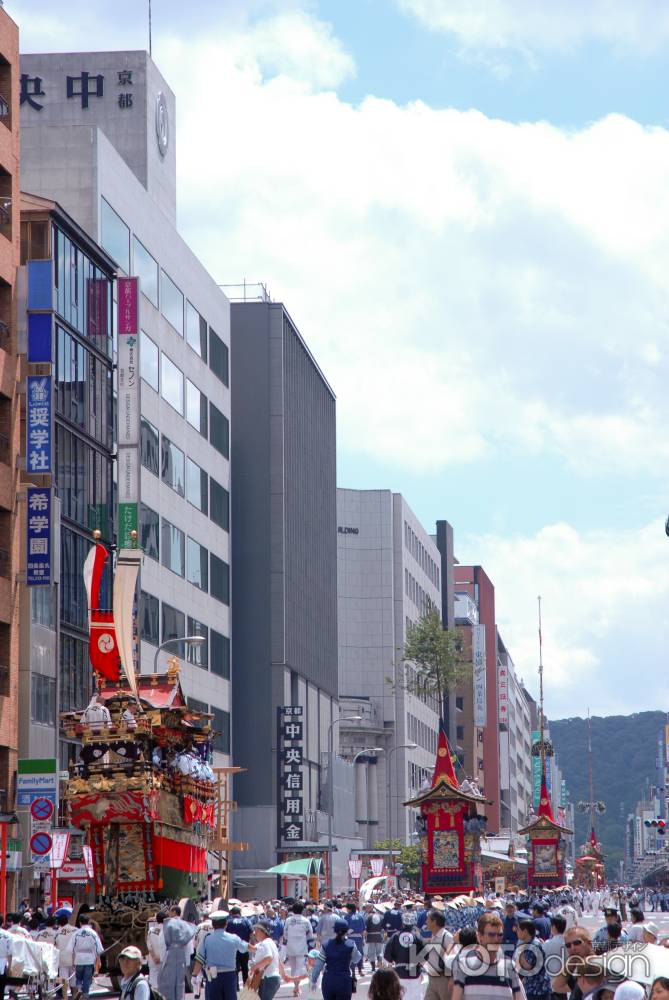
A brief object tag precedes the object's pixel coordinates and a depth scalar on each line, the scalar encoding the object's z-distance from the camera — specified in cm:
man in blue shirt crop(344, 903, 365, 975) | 3764
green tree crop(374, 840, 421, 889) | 9400
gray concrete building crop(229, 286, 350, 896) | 7944
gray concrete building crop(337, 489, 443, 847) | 11481
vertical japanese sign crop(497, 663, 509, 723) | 17275
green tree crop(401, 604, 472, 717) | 9412
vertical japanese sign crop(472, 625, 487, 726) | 15125
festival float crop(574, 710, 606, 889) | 12400
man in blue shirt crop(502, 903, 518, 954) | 2812
